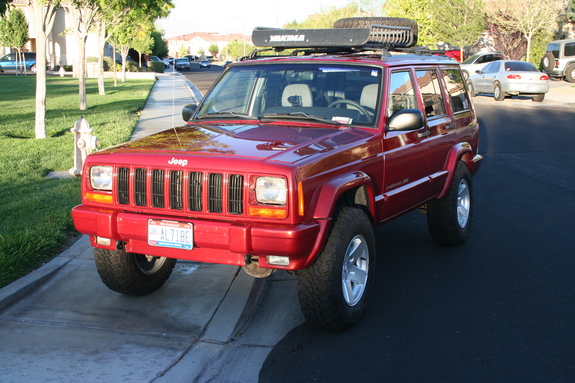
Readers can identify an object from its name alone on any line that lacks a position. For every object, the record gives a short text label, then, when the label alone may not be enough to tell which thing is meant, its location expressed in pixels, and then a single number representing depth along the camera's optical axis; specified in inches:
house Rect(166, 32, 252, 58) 7096.5
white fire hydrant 347.3
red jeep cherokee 160.4
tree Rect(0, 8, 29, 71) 1812.3
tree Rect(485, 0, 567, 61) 1421.0
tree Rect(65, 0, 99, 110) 765.3
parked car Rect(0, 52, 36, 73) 1918.8
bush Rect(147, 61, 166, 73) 2292.1
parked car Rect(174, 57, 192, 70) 2547.2
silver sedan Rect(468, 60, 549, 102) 922.7
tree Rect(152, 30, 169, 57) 2833.4
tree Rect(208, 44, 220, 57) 6437.0
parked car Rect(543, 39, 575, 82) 1321.4
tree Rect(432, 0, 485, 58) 1614.2
